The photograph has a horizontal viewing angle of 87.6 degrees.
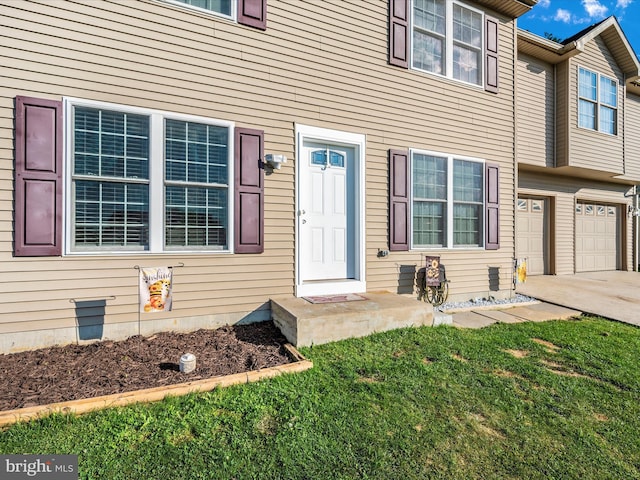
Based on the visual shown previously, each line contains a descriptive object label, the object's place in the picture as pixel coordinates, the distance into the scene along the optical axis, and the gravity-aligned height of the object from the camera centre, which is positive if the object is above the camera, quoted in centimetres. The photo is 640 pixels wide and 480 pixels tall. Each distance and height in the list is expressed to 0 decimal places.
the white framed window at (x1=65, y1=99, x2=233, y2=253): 331 +62
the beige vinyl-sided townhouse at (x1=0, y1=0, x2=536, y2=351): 315 +102
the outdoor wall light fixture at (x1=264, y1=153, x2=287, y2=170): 401 +96
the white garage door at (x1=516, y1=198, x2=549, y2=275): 816 +15
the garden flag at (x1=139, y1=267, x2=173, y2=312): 327 -50
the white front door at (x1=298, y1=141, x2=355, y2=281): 443 +38
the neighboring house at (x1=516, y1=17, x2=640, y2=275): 752 +234
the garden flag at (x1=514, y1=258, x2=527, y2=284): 603 -57
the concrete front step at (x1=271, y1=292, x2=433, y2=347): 332 -84
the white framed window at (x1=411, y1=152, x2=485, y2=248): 521 +63
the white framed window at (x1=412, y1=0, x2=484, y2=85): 525 +327
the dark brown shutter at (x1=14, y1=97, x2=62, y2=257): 306 +57
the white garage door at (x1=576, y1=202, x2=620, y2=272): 906 +8
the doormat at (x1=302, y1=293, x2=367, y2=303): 406 -74
